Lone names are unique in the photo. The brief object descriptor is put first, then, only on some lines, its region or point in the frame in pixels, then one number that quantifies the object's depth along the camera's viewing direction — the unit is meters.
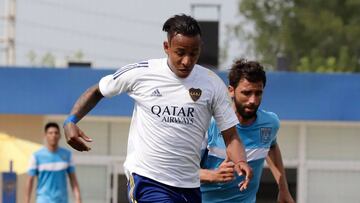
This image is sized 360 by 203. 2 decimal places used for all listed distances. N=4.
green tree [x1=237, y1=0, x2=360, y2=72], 104.75
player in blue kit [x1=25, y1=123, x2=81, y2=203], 28.22
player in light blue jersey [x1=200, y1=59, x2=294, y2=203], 16.36
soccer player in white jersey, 14.12
